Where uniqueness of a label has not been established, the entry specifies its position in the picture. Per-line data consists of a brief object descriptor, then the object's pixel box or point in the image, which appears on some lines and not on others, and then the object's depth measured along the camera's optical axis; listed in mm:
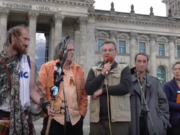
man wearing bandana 3451
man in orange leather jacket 4859
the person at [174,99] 6090
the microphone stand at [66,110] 4317
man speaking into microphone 4652
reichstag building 26953
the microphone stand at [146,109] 5040
